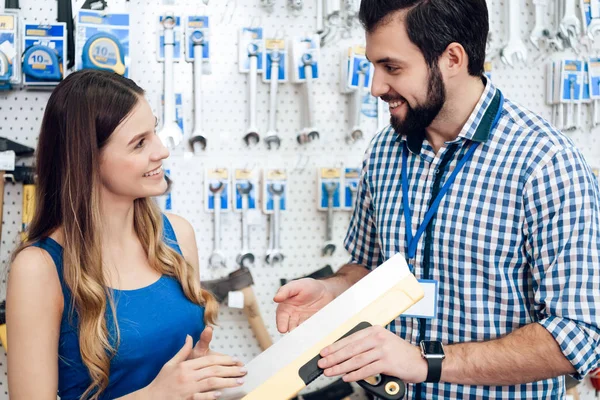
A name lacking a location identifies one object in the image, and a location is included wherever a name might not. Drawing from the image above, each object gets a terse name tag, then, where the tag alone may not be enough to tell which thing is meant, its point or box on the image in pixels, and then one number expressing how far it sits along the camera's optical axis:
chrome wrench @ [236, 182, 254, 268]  2.63
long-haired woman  1.45
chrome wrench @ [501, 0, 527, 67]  2.85
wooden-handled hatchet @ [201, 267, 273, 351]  2.57
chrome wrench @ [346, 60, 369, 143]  2.66
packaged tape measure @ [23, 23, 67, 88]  2.32
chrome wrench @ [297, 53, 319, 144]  2.62
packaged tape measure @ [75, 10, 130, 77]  2.30
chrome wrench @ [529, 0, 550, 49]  2.89
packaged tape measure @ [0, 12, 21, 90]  2.32
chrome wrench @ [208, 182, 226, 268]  2.60
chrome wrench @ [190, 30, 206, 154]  2.56
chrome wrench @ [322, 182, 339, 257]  2.69
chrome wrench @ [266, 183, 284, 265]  2.65
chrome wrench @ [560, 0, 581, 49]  2.87
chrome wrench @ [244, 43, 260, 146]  2.61
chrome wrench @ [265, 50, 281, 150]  2.63
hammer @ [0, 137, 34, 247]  2.35
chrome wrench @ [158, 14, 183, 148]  2.53
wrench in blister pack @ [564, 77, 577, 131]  2.91
